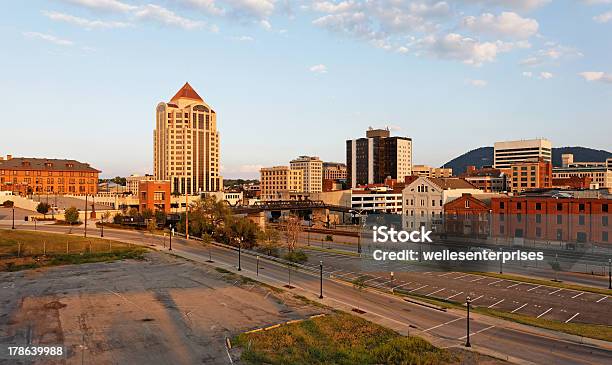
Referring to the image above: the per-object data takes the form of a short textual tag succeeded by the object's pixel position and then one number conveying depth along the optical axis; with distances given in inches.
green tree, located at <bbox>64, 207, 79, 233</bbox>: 3848.4
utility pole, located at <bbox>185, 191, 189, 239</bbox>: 3422.7
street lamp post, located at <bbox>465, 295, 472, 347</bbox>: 1191.6
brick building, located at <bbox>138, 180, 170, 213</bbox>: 4451.3
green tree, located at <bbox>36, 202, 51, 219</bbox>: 4306.1
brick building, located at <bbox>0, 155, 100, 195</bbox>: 5782.5
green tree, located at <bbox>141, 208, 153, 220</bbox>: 4114.2
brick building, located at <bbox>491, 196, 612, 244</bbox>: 2979.8
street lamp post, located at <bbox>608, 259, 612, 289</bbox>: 1981.2
